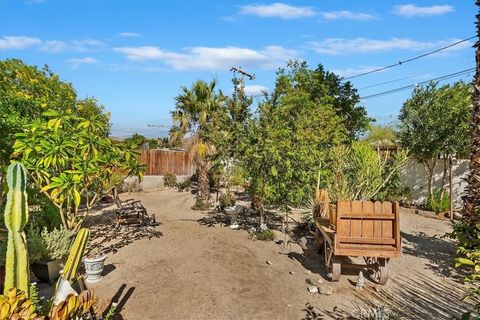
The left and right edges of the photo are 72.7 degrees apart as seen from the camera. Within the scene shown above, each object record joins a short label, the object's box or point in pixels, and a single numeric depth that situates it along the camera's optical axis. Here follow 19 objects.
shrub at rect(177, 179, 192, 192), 21.74
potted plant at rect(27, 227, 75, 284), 6.57
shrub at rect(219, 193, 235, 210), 14.89
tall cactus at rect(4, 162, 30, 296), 4.04
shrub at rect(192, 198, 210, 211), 15.75
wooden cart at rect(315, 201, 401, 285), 6.31
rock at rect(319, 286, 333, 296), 6.45
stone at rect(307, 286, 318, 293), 6.55
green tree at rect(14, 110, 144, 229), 6.24
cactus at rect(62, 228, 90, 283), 4.39
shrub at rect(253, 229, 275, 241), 10.29
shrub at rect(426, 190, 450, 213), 15.04
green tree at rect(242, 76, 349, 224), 9.46
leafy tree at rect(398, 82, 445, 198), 14.84
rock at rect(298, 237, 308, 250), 9.23
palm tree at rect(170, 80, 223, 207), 15.88
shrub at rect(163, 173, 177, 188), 23.14
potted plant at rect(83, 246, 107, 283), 6.69
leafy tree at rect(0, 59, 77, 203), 7.16
